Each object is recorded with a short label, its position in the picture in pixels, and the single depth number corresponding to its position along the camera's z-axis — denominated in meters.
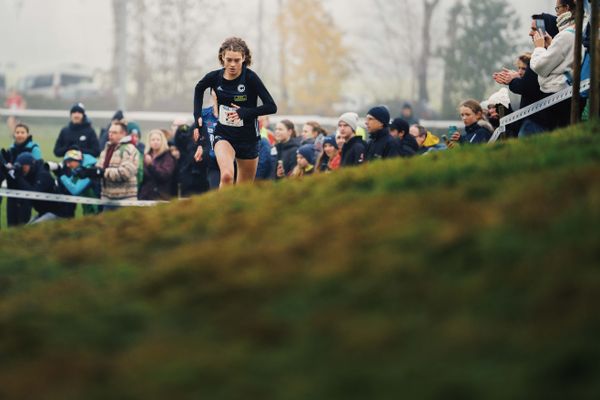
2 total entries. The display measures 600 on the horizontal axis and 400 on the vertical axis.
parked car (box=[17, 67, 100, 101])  55.50
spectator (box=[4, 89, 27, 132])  49.78
